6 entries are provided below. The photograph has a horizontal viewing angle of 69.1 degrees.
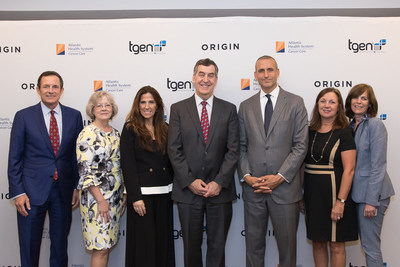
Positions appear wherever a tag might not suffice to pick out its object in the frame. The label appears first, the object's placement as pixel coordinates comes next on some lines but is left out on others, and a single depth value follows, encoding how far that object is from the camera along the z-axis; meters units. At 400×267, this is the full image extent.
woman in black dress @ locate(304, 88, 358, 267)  2.44
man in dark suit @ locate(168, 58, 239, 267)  2.41
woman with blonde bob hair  2.34
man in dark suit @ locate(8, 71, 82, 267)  2.53
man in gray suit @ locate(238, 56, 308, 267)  2.44
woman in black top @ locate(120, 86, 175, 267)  2.38
